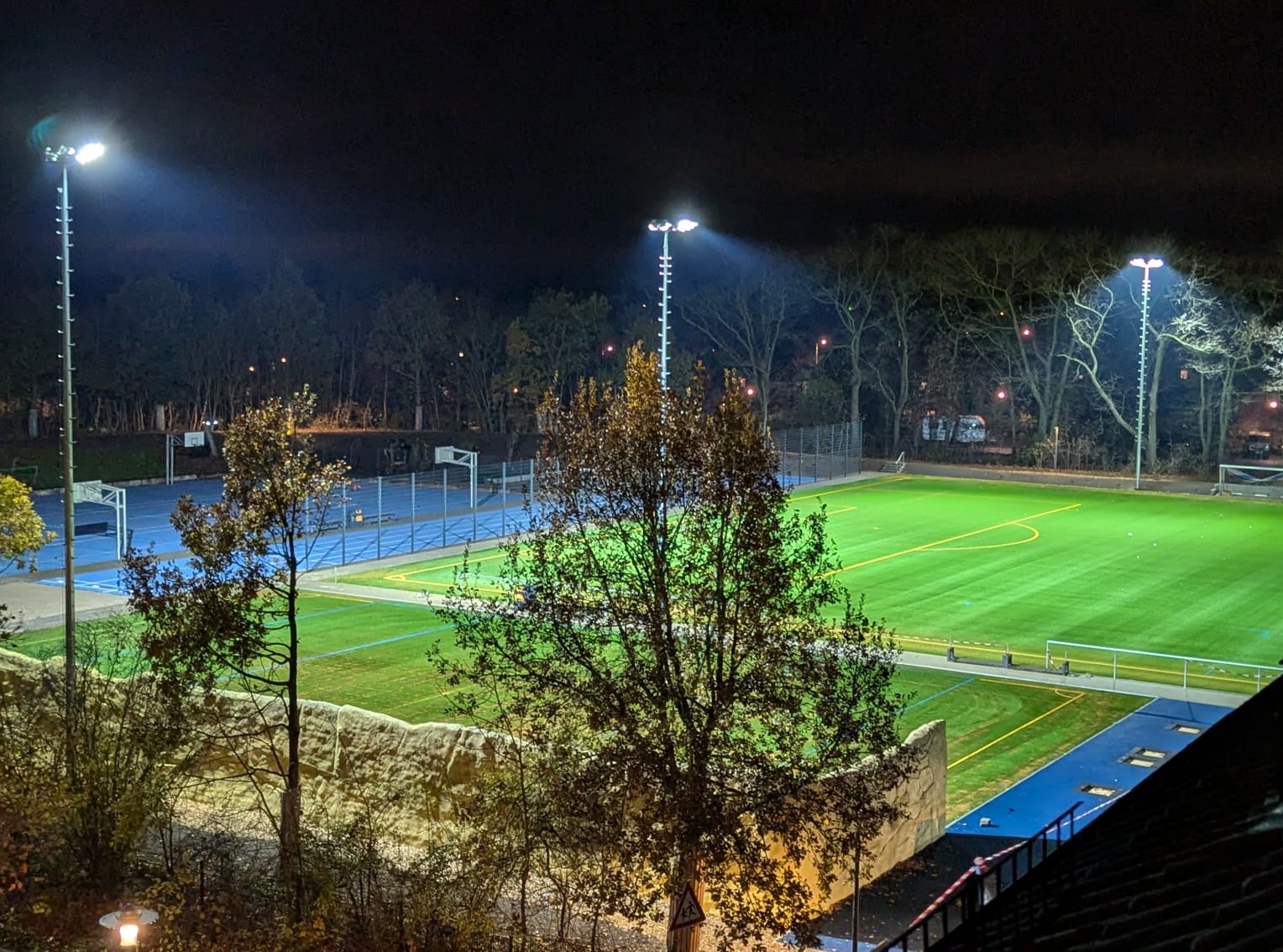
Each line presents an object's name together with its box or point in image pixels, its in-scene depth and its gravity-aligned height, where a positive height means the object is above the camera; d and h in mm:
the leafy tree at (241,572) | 15953 -2065
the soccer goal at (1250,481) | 66688 -3264
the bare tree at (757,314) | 90500 +7188
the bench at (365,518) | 52531 -4512
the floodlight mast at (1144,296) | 64625 +6346
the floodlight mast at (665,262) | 41312 +5093
